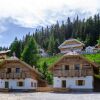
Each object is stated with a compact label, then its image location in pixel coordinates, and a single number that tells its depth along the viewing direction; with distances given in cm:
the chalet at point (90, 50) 5424
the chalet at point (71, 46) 6504
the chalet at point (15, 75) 3208
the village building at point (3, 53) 5489
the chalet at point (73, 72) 3059
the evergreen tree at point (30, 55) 4012
